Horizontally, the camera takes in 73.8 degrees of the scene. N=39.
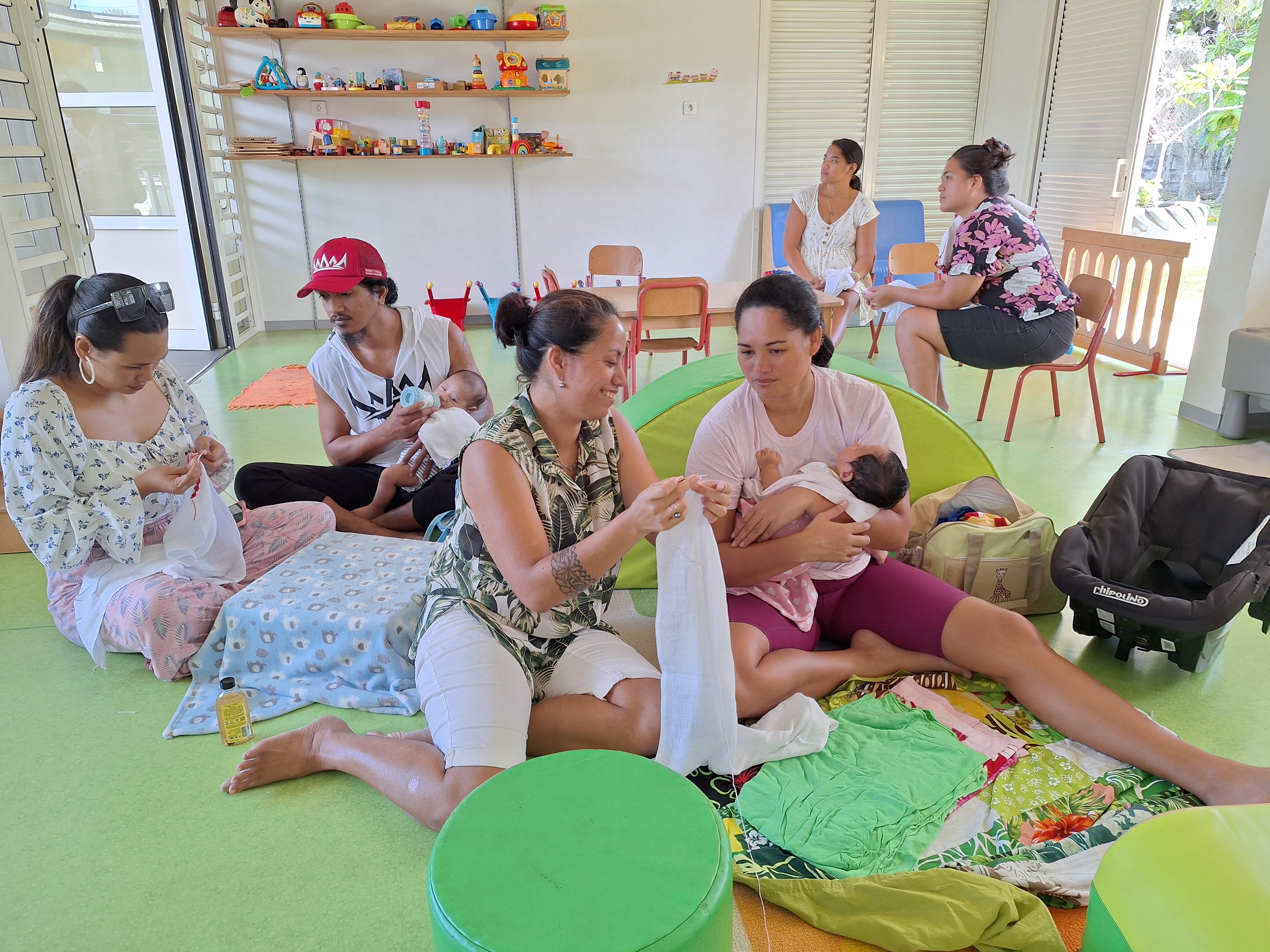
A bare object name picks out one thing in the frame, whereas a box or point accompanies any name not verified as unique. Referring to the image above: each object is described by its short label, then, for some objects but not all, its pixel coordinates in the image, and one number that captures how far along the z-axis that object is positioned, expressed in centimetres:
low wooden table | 463
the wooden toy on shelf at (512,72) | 666
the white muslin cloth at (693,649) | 178
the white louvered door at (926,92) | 714
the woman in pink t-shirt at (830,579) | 201
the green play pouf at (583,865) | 110
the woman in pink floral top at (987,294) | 405
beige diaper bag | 254
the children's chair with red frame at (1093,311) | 428
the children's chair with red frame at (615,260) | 622
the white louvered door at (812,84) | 702
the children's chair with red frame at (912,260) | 623
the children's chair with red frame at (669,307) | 455
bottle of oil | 212
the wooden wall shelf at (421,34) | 630
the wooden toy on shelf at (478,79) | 665
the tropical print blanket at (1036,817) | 167
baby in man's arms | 290
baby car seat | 217
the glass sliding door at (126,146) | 572
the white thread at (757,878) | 159
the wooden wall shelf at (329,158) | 661
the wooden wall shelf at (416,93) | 652
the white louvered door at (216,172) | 619
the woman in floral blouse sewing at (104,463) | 224
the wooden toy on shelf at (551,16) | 656
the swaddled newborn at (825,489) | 214
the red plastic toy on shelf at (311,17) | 629
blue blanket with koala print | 225
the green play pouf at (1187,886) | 118
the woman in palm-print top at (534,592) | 172
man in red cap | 297
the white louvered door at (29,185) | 360
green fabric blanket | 172
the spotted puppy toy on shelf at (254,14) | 625
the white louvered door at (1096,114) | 572
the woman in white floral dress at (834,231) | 532
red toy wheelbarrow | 571
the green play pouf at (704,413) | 275
